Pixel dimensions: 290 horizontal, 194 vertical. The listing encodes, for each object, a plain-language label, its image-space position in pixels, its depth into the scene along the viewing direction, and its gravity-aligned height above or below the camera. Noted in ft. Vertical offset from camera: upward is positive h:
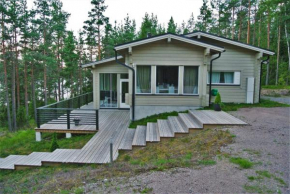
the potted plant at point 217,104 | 24.34 -2.36
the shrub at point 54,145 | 19.57 -6.61
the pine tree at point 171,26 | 91.55 +32.64
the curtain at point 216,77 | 31.83 +1.85
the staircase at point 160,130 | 17.72 -4.86
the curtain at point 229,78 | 31.89 +1.58
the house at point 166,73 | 26.20 +2.15
